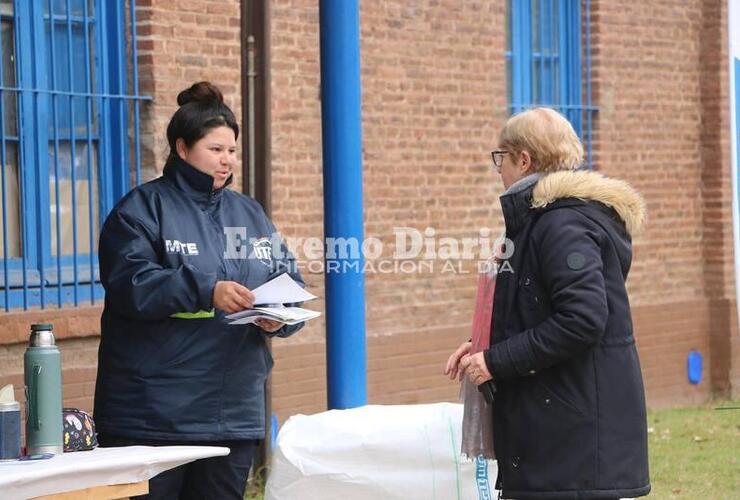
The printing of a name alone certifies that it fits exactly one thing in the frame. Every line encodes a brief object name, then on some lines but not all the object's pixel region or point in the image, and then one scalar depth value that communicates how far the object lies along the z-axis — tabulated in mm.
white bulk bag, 8743
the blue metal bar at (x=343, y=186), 9248
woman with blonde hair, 6899
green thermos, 6618
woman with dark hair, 7461
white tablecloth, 6082
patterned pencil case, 6944
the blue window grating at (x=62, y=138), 11813
